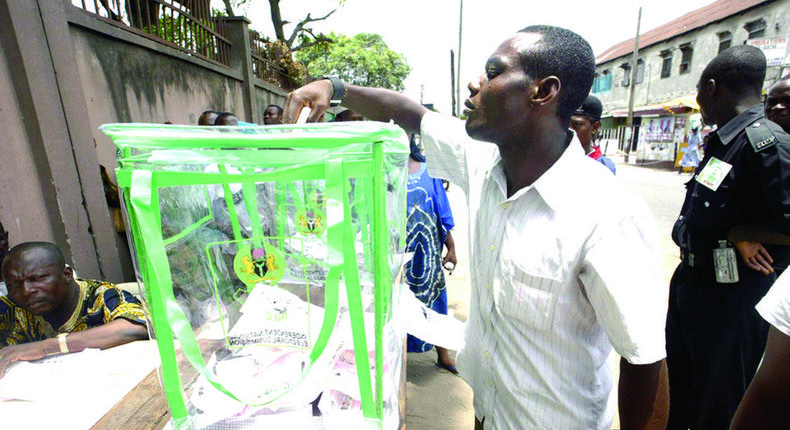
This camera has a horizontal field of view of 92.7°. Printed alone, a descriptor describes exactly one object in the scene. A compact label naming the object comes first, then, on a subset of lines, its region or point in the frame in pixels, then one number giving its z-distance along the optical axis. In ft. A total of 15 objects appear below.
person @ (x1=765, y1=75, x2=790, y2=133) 6.30
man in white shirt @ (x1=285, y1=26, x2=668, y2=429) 2.61
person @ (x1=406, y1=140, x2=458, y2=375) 7.47
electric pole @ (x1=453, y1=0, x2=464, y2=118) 43.76
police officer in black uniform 4.77
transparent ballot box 1.94
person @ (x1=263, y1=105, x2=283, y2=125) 14.06
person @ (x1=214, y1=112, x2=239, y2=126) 11.01
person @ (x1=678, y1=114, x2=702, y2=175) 35.04
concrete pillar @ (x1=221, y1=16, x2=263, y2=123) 18.95
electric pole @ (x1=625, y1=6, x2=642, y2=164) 50.29
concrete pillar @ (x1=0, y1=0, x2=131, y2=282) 7.29
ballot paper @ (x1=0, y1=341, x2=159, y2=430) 2.97
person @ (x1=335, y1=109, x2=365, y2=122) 9.52
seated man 4.54
